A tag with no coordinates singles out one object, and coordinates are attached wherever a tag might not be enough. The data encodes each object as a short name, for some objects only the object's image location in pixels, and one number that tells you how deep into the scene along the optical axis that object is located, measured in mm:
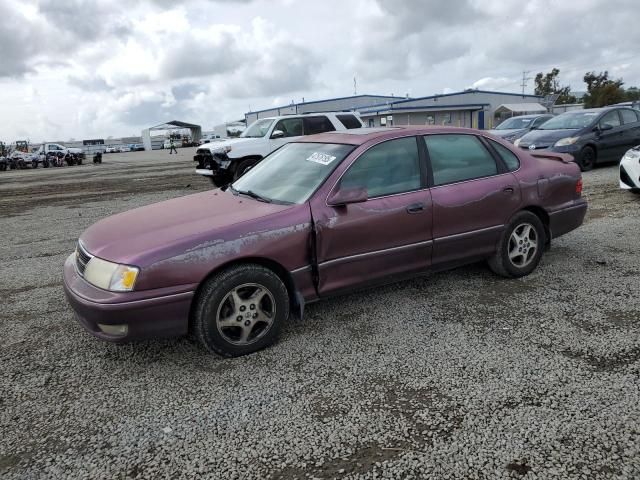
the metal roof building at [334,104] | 62781
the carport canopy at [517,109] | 52156
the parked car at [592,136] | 11414
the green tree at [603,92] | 63906
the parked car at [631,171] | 8016
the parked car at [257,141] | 11719
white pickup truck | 34278
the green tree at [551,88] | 82125
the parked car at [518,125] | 15410
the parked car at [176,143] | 70519
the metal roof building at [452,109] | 45656
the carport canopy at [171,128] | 71688
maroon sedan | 3135
